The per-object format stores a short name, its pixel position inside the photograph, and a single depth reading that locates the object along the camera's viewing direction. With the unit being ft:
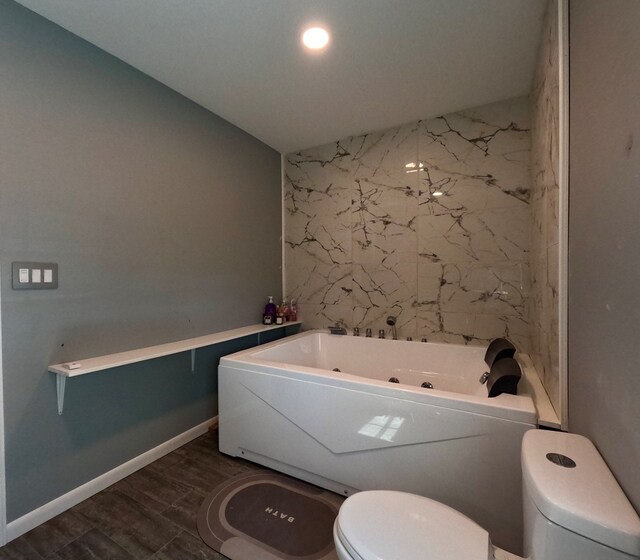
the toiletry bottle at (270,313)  9.00
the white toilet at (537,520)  2.05
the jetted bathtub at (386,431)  4.06
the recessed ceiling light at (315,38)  5.00
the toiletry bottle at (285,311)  9.39
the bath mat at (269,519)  4.18
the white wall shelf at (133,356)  4.59
